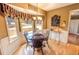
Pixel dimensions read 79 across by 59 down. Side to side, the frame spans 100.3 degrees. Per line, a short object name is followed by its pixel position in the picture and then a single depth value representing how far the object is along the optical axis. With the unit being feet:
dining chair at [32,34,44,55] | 7.30
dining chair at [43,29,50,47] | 7.33
